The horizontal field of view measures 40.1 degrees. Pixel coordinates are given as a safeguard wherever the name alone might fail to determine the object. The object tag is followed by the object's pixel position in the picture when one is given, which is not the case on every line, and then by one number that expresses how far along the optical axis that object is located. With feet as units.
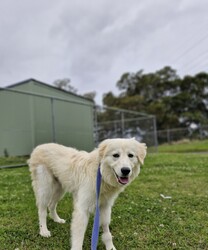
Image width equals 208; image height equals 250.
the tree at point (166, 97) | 138.51
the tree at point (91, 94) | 163.56
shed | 37.06
